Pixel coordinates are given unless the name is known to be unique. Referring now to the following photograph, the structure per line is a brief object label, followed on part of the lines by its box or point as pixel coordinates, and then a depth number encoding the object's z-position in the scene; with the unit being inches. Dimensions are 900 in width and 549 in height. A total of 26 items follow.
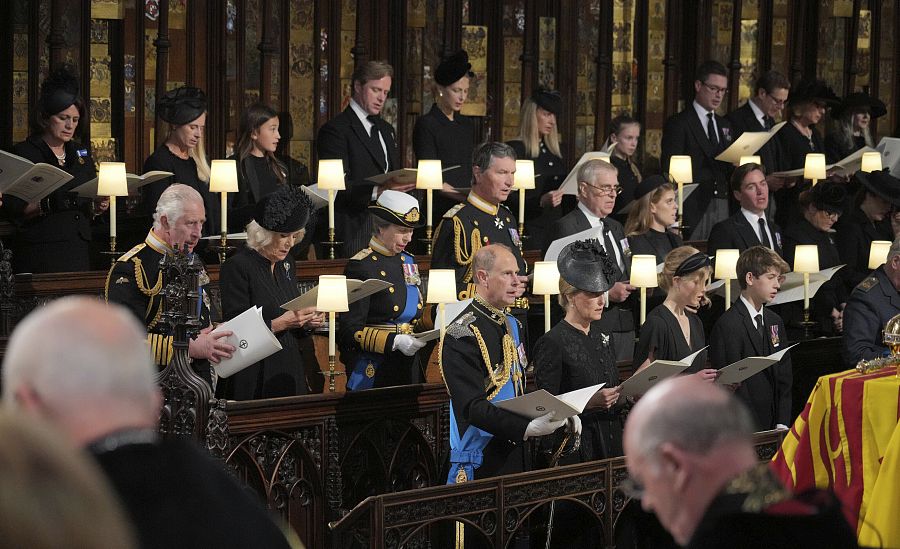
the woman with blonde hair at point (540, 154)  665.5
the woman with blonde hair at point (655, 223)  589.9
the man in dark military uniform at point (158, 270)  418.4
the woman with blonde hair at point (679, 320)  475.9
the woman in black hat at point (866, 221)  666.7
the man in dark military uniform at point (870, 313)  481.4
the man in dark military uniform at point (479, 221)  532.6
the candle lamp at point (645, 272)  536.8
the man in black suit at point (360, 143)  628.2
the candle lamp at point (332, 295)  444.3
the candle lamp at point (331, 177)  580.2
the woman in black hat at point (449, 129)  658.3
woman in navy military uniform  480.2
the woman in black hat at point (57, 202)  556.7
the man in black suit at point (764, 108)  778.9
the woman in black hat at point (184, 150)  576.3
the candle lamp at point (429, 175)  598.3
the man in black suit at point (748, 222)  627.6
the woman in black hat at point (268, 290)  453.0
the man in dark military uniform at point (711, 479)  177.4
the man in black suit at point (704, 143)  721.6
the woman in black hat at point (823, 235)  634.8
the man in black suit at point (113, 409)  172.0
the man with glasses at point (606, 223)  566.4
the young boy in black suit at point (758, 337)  499.8
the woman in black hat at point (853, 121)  815.3
